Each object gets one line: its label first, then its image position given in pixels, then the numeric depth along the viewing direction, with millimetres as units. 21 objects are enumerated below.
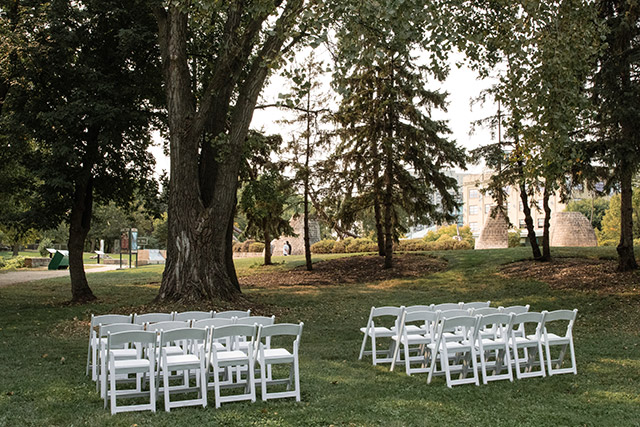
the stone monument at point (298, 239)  41031
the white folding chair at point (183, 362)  6152
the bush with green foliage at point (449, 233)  42731
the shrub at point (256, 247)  42438
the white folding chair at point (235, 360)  6336
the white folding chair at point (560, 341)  7890
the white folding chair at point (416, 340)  7977
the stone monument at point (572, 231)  37094
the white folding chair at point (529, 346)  7586
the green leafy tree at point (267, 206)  22422
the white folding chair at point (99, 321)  7664
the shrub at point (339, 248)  36338
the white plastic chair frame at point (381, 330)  8609
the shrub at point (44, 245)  60062
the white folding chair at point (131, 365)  5969
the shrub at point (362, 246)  35438
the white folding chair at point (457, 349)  7223
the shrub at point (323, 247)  36750
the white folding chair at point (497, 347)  7383
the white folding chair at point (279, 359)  6562
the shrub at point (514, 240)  36750
